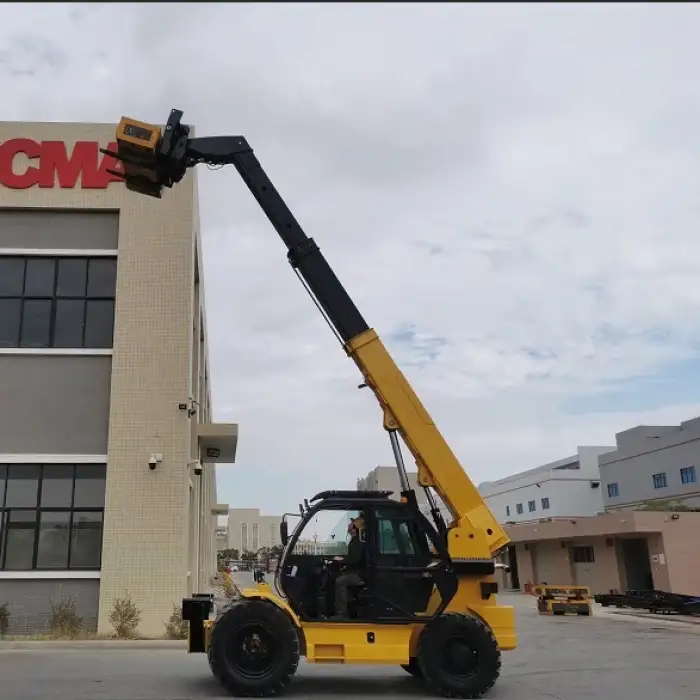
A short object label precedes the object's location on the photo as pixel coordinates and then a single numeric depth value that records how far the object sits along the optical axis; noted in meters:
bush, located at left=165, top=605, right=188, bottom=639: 14.92
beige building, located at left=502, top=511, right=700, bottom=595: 32.00
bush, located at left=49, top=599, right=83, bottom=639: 14.77
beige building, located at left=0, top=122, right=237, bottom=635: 15.51
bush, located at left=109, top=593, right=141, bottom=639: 14.81
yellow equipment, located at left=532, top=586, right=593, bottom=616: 27.69
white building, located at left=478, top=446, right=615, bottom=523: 68.00
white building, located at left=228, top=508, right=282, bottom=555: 131.88
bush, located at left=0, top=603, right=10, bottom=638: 14.95
